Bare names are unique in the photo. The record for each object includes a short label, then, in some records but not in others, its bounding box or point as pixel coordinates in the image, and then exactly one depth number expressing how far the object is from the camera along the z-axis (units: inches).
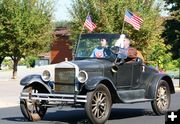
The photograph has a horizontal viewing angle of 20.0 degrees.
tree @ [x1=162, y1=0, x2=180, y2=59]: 2025.1
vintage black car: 405.1
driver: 455.8
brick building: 2807.6
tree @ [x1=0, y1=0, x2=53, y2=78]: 1386.6
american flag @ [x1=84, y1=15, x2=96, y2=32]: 621.0
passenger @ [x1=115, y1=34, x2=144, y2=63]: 463.7
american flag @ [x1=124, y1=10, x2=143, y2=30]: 564.4
